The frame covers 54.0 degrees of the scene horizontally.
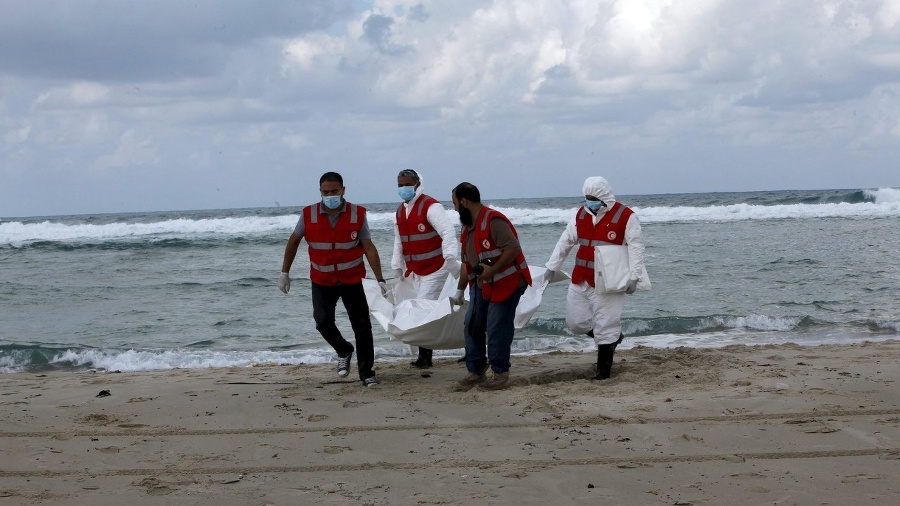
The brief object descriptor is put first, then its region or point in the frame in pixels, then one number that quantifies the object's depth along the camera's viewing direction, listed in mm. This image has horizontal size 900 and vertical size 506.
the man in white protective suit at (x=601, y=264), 6684
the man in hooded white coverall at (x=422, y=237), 7570
